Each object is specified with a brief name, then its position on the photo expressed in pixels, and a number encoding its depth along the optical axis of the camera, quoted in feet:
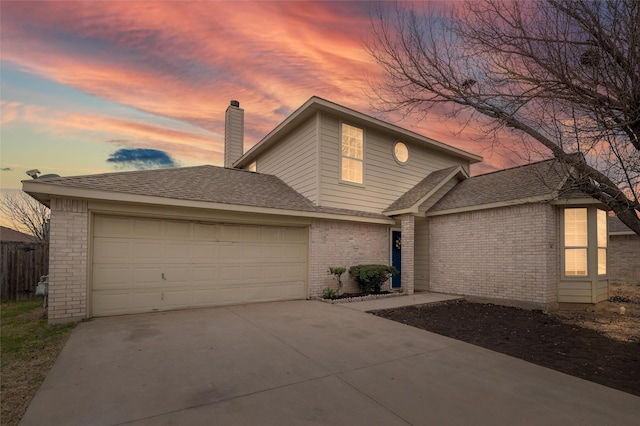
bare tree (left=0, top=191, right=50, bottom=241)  57.47
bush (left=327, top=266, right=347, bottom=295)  32.83
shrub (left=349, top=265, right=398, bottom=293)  34.04
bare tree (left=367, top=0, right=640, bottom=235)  14.48
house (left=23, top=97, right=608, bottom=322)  23.88
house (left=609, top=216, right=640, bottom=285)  55.67
